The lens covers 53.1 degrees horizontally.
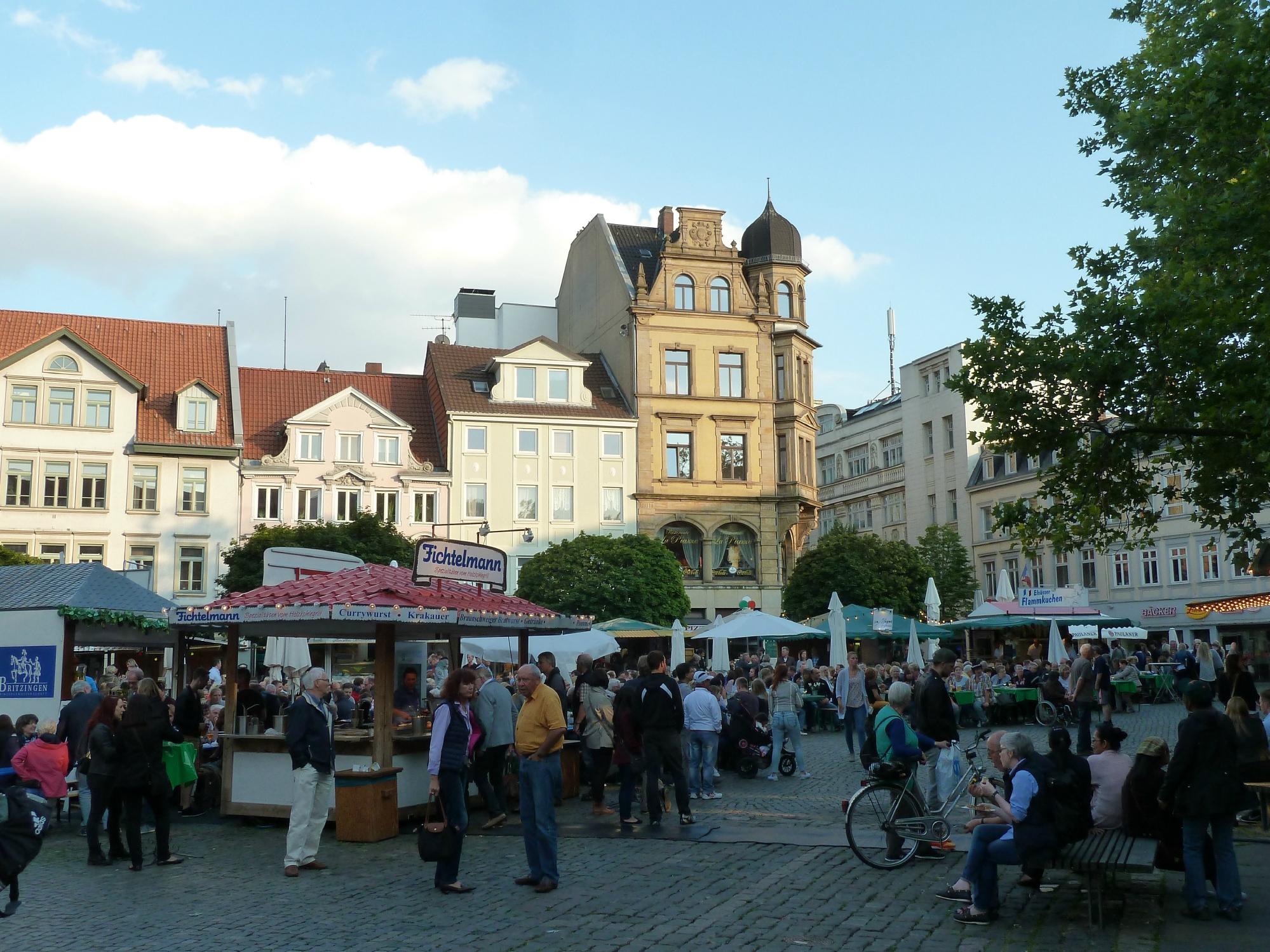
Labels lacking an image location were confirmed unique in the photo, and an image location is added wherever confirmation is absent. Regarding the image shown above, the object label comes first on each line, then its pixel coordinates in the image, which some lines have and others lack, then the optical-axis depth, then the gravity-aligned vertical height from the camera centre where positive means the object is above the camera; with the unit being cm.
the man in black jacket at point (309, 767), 1195 -107
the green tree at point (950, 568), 6247 +358
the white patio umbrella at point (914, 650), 3222 -19
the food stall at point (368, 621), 1420 +39
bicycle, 1115 -155
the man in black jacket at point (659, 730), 1402 -90
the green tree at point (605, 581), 4741 +254
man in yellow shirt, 1059 -108
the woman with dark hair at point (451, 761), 1060 -93
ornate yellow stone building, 5491 +1061
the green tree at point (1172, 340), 1669 +406
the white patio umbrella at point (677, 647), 3356 +2
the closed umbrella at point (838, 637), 3030 +17
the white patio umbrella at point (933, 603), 3731 +113
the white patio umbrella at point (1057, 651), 3381 -31
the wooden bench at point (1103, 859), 879 -153
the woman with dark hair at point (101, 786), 1245 -123
